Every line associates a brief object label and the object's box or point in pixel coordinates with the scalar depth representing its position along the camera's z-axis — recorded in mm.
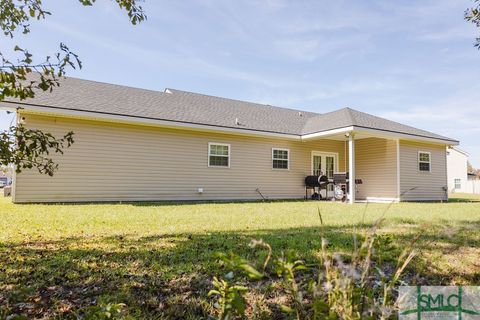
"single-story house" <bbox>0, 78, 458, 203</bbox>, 9469
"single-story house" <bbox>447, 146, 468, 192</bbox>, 32656
